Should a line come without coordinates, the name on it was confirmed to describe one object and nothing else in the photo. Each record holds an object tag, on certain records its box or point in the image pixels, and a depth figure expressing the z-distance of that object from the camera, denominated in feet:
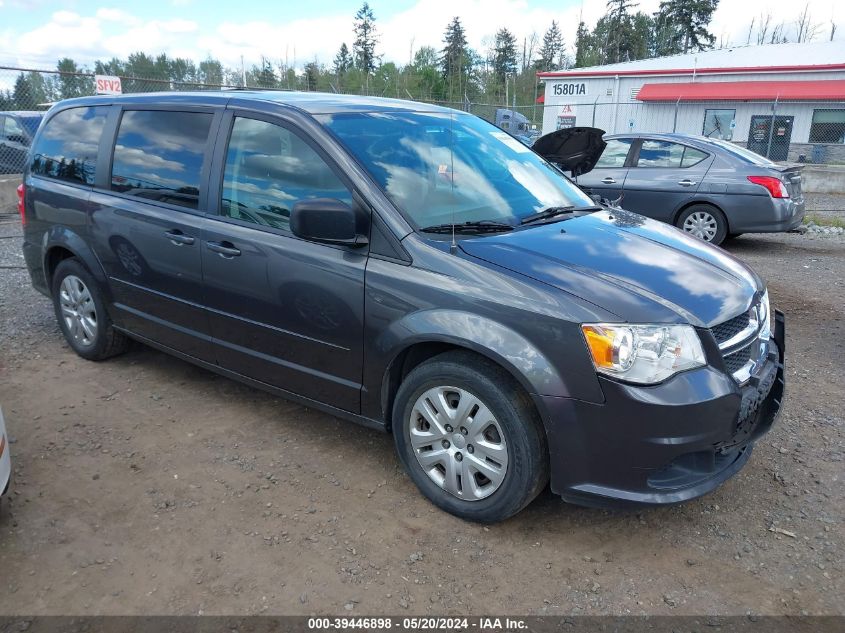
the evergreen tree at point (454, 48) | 238.48
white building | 88.58
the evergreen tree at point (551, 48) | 263.49
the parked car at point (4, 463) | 9.34
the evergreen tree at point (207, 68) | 174.24
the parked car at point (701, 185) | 27.91
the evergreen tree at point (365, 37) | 259.39
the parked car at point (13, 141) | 43.45
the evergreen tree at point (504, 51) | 263.49
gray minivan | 8.56
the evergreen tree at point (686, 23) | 211.61
